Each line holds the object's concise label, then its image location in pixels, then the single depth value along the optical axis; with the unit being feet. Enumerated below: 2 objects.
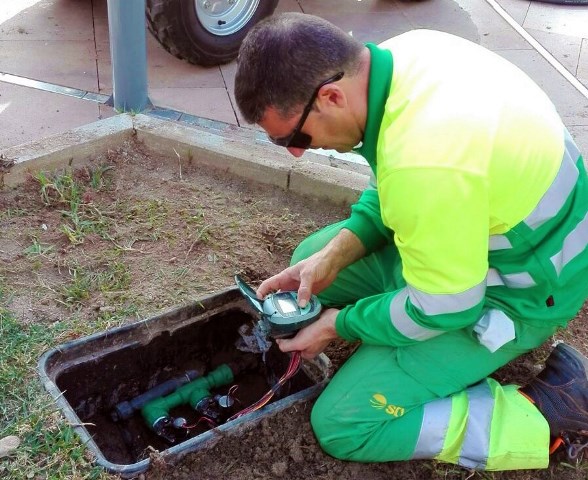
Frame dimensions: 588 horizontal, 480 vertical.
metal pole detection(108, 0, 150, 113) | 11.52
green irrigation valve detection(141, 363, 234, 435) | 7.98
